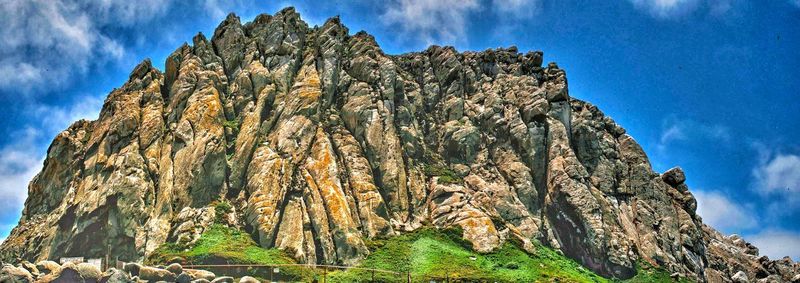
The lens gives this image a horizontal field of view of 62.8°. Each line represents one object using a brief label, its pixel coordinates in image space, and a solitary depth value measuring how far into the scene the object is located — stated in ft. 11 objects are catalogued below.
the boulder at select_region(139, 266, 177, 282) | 179.11
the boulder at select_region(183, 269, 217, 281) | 188.38
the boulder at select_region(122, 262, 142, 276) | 182.64
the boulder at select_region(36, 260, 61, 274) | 186.47
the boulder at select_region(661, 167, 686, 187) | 420.36
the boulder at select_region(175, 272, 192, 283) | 176.55
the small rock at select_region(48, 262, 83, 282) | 169.58
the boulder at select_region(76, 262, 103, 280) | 172.33
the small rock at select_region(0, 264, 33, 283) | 165.99
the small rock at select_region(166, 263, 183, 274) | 186.41
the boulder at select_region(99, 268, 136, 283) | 167.22
